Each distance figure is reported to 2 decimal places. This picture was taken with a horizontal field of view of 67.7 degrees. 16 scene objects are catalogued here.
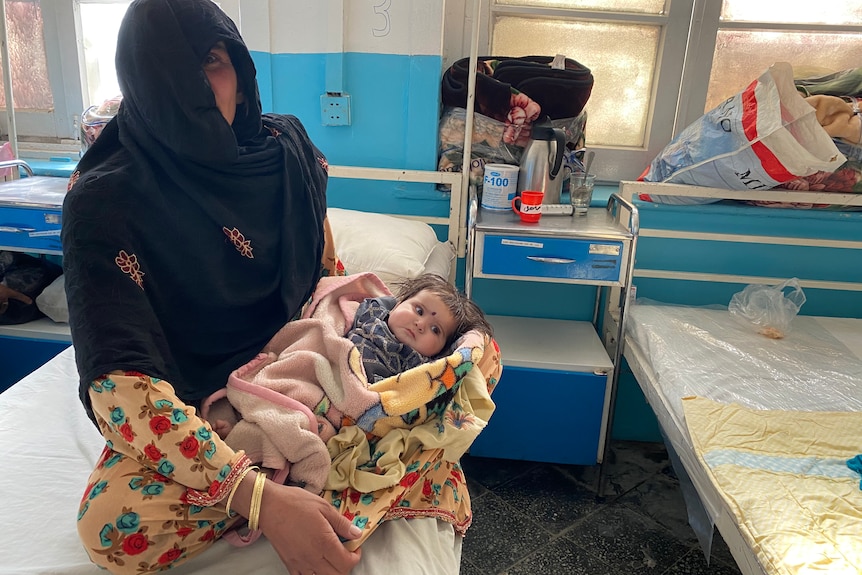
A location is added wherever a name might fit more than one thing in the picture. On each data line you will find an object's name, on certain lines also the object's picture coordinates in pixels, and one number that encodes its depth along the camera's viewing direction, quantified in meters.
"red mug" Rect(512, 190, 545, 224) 2.07
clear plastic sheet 1.71
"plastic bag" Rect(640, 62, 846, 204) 2.04
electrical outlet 2.34
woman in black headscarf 1.01
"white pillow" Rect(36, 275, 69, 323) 2.31
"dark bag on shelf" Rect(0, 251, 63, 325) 2.30
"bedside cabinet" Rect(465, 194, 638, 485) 2.00
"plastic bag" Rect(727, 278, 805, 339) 2.15
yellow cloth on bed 1.12
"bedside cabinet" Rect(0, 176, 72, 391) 2.14
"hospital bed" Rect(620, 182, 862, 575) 1.21
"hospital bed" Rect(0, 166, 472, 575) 1.05
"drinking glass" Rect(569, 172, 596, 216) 2.24
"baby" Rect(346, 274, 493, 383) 1.38
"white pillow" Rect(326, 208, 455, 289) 1.97
